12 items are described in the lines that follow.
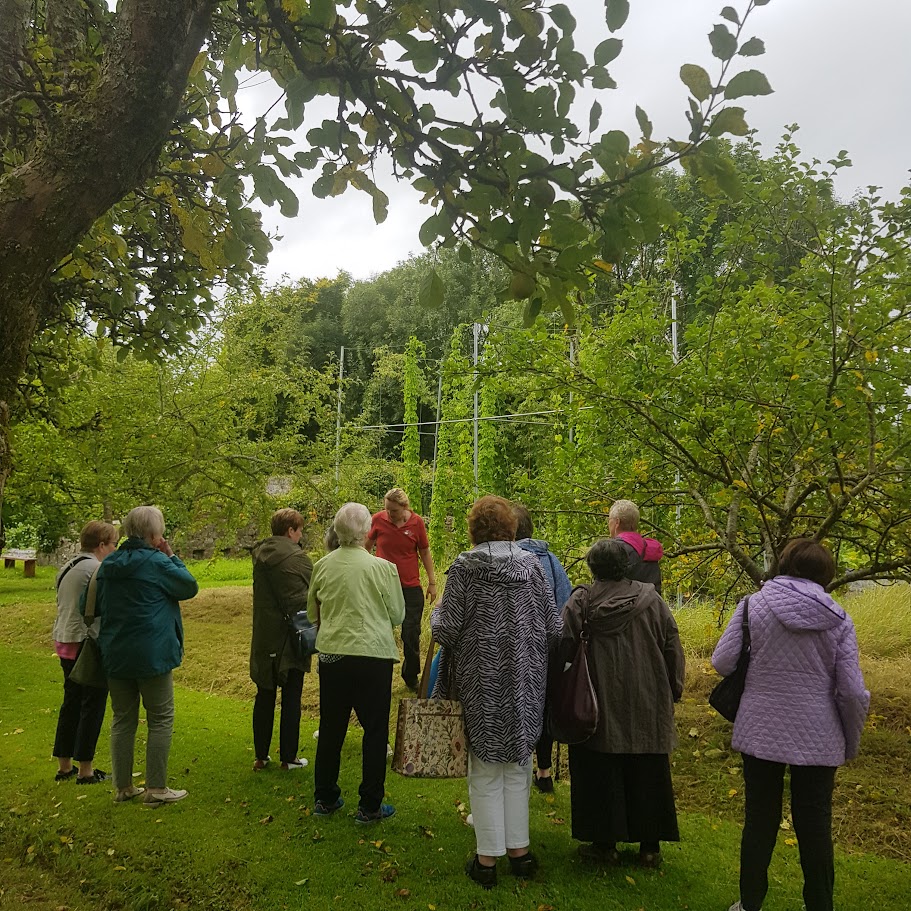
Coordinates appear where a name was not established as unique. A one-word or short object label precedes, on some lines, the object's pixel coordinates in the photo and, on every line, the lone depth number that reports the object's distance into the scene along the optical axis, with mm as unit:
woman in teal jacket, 4426
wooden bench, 20359
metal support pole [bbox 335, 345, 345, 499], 12673
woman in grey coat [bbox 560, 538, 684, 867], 3713
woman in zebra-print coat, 3615
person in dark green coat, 5078
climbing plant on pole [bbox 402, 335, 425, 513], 18641
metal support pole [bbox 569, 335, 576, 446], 5981
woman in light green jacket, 4234
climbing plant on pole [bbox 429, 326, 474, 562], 6602
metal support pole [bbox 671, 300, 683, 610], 6021
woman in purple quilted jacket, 3135
